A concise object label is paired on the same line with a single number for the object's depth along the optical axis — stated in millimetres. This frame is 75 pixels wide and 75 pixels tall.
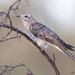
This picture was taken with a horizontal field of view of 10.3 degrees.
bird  10708
